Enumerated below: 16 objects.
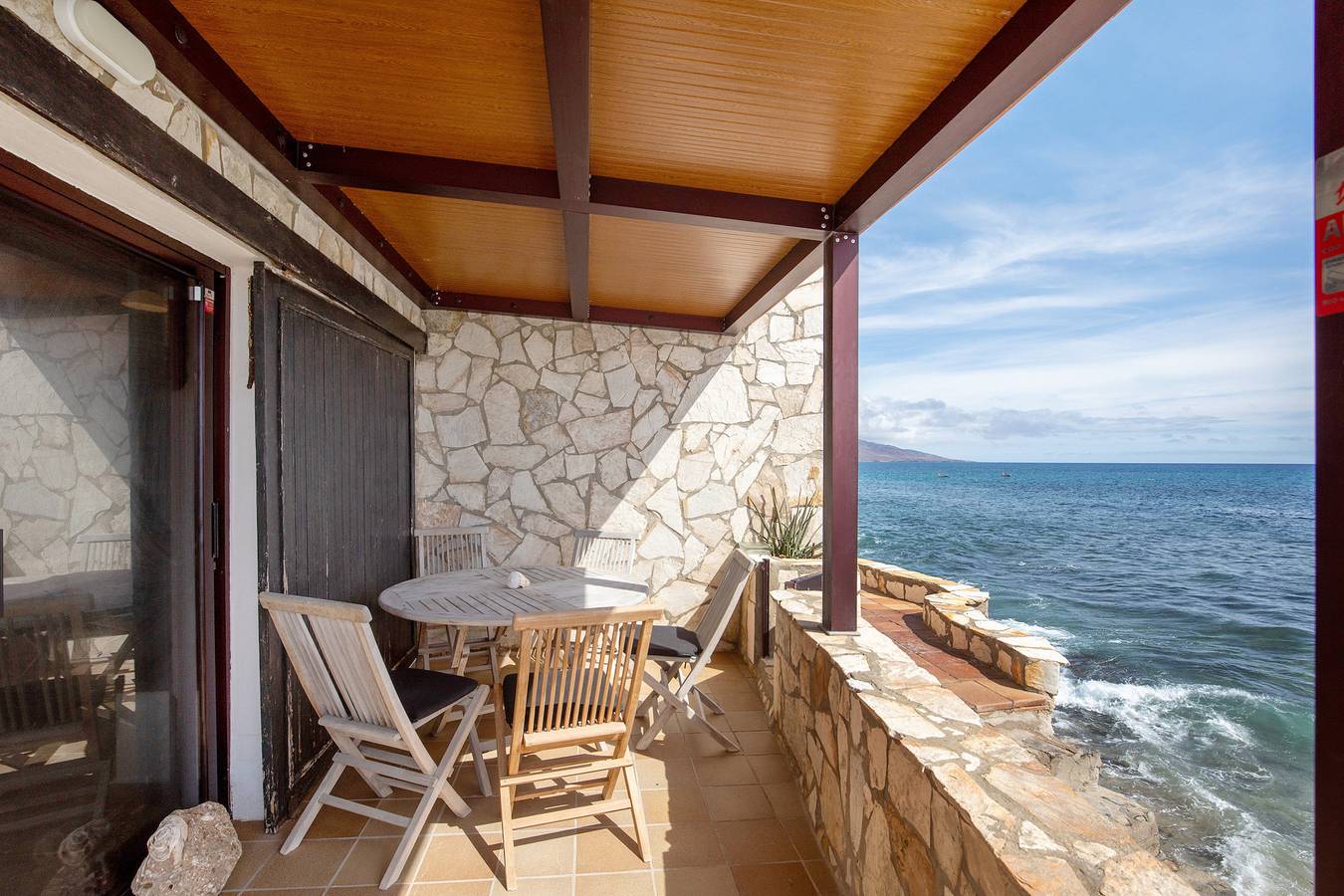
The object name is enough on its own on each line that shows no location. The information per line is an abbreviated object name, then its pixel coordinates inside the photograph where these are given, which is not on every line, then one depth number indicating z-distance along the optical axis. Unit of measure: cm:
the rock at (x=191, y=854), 181
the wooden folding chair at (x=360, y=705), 192
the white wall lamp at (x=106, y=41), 126
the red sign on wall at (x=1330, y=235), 72
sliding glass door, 145
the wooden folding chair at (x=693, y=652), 278
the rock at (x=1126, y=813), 325
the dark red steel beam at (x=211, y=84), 147
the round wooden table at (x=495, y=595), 253
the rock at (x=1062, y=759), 352
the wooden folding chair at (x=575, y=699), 199
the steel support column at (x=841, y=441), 238
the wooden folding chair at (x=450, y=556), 392
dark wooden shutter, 227
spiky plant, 425
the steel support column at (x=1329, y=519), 74
